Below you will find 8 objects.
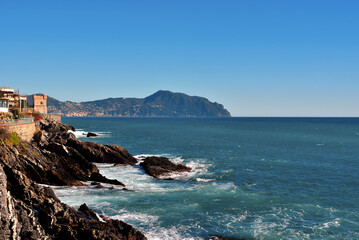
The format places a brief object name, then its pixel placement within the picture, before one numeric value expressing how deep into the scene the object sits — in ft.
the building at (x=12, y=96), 304.07
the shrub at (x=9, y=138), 116.69
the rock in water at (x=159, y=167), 146.20
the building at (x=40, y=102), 429.26
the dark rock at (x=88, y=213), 73.68
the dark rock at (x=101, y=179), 121.49
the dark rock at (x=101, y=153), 168.45
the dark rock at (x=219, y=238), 74.33
